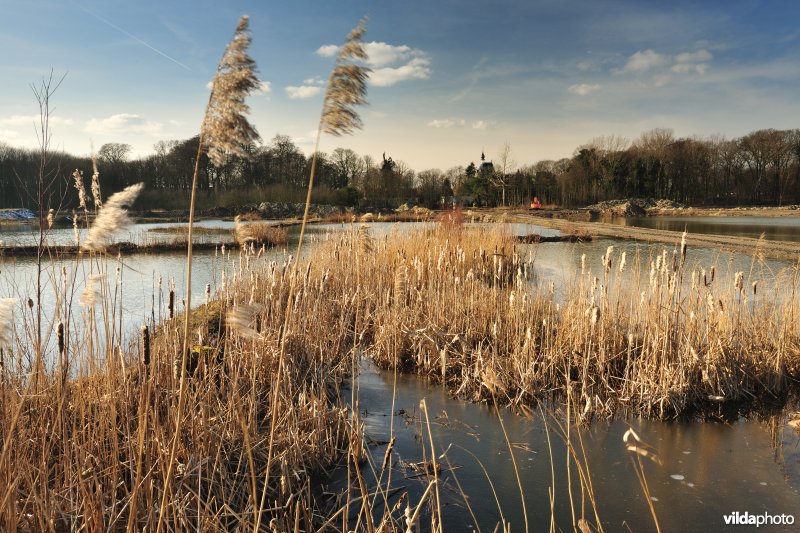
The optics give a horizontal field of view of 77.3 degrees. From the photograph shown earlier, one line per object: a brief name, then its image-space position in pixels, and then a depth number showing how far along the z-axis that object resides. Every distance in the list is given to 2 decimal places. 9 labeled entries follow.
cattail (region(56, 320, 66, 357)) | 1.54
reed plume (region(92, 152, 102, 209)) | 2.44
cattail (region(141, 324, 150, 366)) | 1.39
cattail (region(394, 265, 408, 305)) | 2.67
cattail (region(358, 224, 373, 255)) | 4.26
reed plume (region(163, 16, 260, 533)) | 1.24
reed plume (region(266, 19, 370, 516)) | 1.34
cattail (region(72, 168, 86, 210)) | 2.59
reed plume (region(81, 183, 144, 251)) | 1.31
